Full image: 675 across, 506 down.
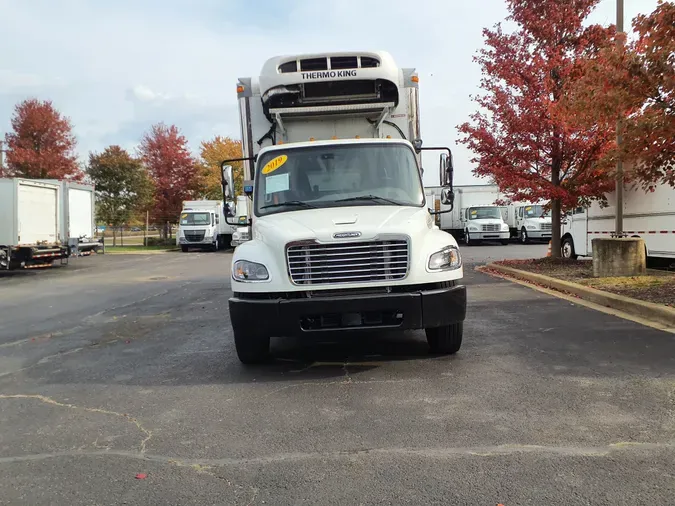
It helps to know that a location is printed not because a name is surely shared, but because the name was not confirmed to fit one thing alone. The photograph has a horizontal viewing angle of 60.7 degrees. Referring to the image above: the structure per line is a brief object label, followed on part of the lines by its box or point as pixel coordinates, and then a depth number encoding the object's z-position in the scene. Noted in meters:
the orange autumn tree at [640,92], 7.83
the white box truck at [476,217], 31.23
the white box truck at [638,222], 12.37
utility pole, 11.31
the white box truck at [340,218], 5.29
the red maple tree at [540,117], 13.28
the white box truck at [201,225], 33.88
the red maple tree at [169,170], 41.48
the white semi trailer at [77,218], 20.94
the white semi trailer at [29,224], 17.75
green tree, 38.06
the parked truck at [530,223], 31.77
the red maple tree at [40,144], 31.41
